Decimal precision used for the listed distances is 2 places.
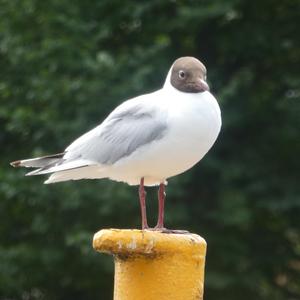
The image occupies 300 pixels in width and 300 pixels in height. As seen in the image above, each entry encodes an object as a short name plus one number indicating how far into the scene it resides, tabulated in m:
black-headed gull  8.98
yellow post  7.73
